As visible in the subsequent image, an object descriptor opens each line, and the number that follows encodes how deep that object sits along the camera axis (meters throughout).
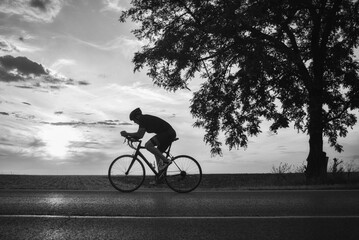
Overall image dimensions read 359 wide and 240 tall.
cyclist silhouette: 10.09
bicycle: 10.21
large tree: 17.52
